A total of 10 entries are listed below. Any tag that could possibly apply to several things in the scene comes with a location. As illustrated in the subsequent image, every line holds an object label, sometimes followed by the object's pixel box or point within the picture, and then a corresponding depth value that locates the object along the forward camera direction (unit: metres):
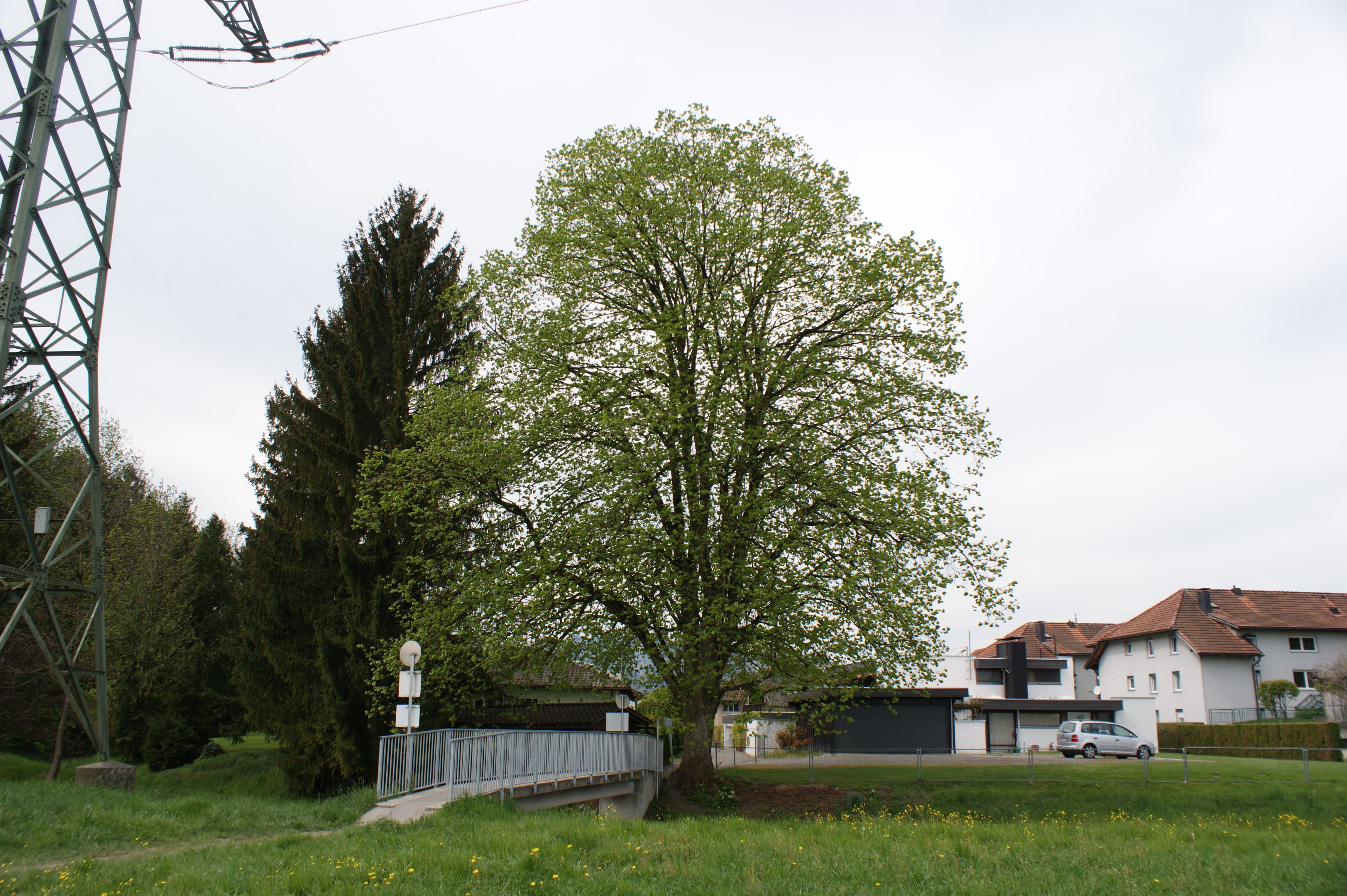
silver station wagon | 38.78
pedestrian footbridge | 14.29
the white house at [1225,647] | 46.09
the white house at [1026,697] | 48.56
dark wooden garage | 43.03
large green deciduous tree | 18.00
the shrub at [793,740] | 45.25
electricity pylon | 14.80
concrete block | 15.79
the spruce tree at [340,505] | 21.70
